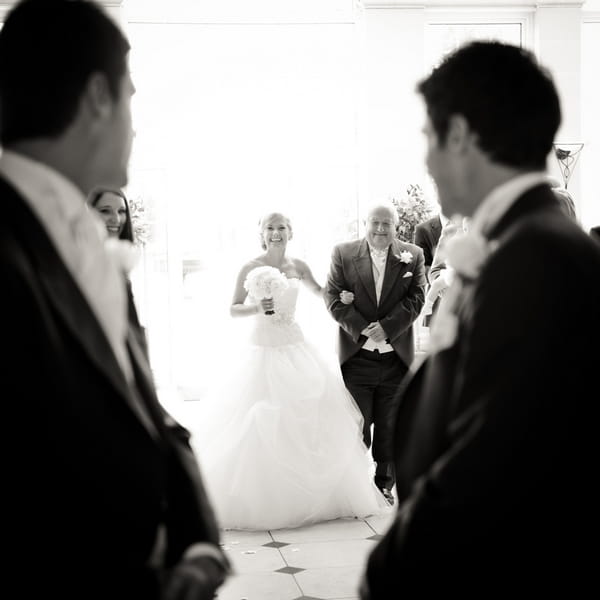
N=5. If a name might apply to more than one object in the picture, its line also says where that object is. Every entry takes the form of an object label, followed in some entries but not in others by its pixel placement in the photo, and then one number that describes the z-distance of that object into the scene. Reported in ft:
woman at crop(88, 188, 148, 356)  11.48
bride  17.56
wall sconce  34.71
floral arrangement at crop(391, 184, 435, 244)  30.17
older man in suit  20.03
